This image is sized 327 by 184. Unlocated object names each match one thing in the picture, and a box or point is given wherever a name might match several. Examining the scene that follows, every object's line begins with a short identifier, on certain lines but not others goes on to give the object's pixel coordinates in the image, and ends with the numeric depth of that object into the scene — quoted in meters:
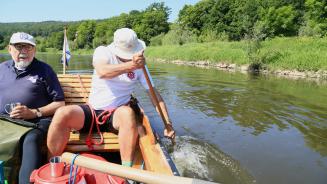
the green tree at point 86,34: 81.62
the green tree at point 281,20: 40.50
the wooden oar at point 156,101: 3.23
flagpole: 6.69
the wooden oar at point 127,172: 1.57
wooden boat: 2.82
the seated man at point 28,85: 3.20
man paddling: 2.93
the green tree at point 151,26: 64.19
